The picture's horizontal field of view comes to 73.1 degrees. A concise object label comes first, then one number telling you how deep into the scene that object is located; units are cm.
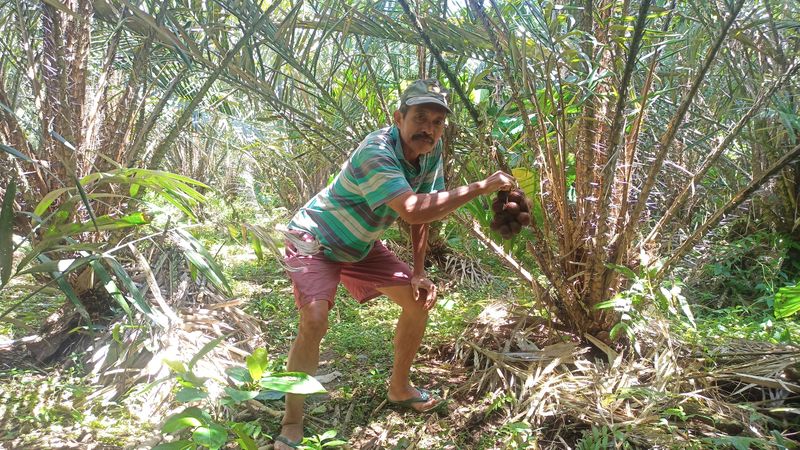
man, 184
